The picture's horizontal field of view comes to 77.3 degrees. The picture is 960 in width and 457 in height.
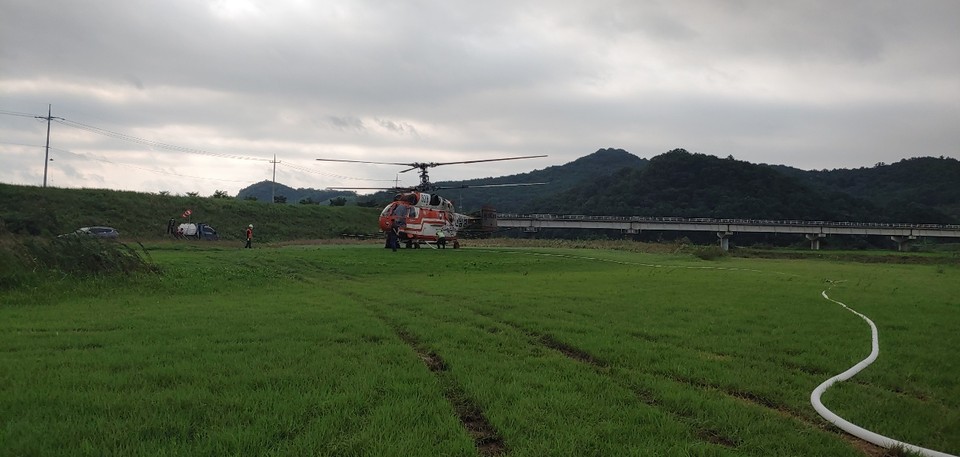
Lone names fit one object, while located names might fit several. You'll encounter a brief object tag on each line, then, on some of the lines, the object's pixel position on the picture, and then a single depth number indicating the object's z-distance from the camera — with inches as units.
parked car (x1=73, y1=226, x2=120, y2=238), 1522.3
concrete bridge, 3580.2
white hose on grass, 184.5
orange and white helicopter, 1267.2
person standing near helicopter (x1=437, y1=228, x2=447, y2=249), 1381.3
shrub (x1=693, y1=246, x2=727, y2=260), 1501.0
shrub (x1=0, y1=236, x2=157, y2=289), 499.2
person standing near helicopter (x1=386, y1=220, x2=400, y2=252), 1213.0
